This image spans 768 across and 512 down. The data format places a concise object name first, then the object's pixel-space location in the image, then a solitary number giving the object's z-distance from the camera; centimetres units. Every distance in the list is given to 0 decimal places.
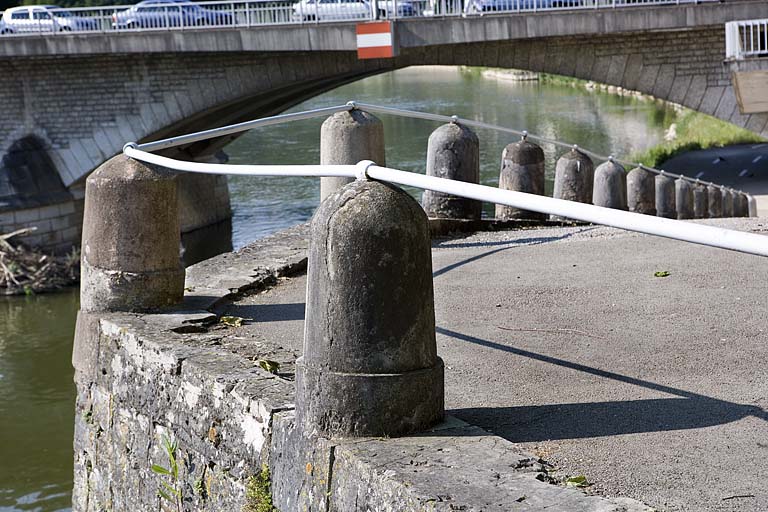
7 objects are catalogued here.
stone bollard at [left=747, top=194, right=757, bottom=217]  1812
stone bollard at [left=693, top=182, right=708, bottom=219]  1631
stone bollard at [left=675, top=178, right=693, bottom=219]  1549
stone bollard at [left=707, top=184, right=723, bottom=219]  1681
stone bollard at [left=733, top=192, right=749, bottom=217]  1788
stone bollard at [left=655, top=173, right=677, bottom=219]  1510
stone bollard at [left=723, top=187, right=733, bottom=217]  1727
